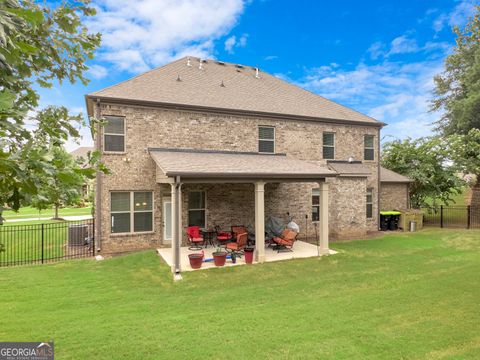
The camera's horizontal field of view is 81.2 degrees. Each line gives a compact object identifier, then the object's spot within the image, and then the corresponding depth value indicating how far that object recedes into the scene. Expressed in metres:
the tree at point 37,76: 1.76
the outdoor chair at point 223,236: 12.97
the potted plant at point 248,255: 10.98
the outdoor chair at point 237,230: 13.49
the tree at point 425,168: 20.88
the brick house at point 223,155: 12.36
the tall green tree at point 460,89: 27.16
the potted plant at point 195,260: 10.26
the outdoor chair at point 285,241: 12.68
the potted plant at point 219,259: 10.65
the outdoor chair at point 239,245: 11.73
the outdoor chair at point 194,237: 12.77
